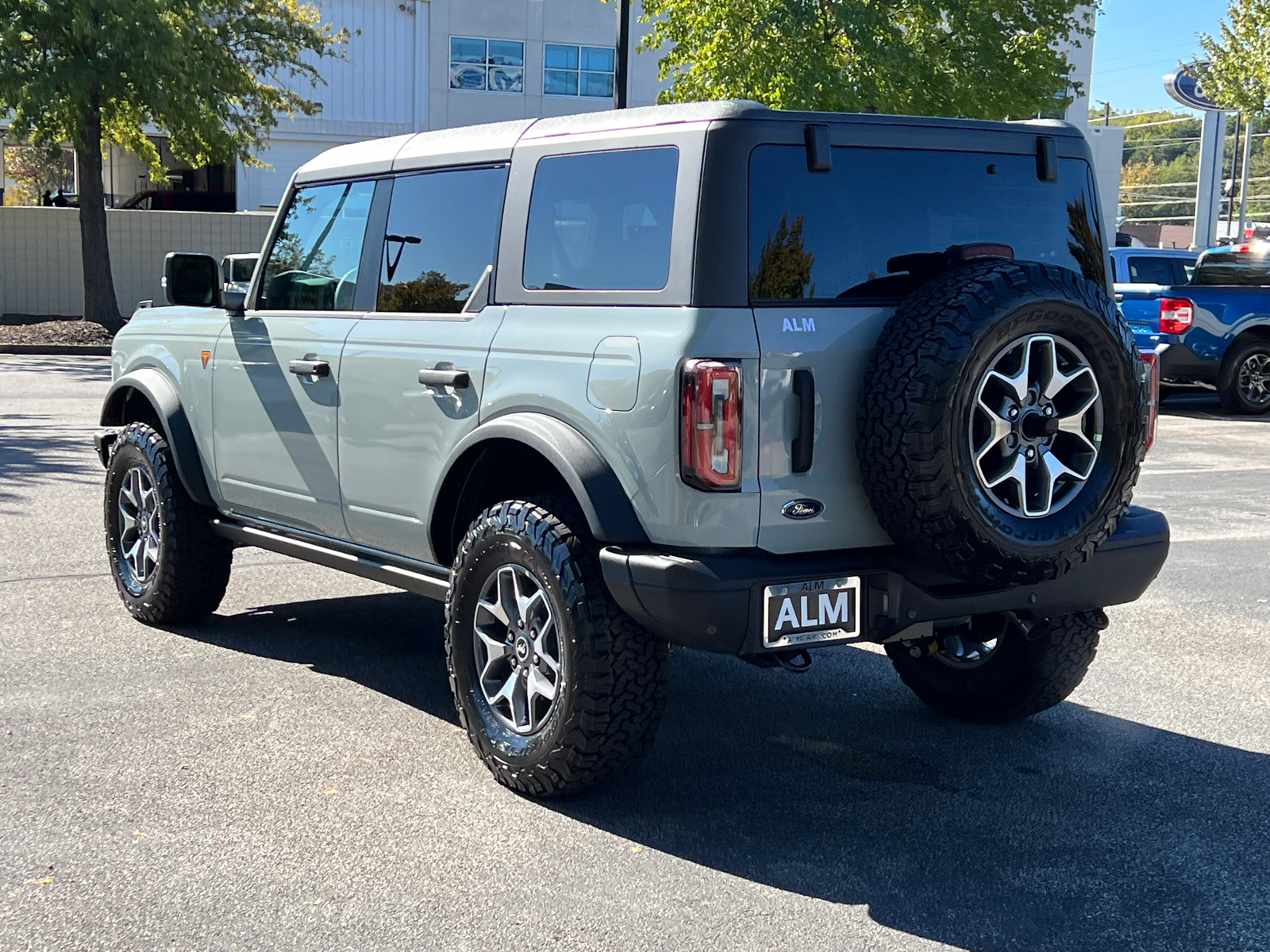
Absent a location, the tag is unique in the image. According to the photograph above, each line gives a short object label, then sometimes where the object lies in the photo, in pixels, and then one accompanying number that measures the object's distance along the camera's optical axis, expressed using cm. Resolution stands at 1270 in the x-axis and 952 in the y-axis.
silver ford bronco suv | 393
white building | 4338
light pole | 2042
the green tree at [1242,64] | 2792
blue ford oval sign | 7631
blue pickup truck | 1603
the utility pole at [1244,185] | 6969
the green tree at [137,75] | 2123
